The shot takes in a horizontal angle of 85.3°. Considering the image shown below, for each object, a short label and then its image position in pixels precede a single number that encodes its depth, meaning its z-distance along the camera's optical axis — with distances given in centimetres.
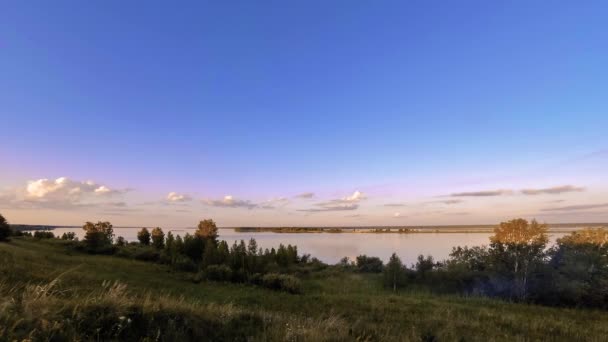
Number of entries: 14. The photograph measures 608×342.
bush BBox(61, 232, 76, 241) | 5269
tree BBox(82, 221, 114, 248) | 4103
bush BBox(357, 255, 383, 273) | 4234
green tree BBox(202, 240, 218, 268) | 3202
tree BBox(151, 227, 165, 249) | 4872
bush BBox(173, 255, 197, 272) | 3250
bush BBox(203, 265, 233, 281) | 2683
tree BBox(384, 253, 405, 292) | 2955
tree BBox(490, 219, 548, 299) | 2461
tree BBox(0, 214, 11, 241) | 3584
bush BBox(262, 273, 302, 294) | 2288
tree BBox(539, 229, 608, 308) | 2212
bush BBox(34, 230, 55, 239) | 5071
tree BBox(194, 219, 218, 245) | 4986
